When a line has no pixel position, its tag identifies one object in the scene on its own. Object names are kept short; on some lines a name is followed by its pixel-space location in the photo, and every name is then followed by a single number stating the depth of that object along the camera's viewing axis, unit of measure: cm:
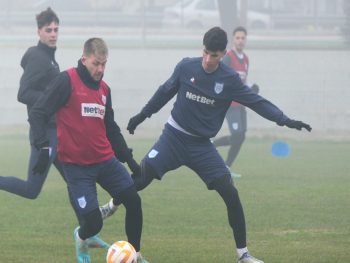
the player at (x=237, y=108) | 2866
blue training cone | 3514
